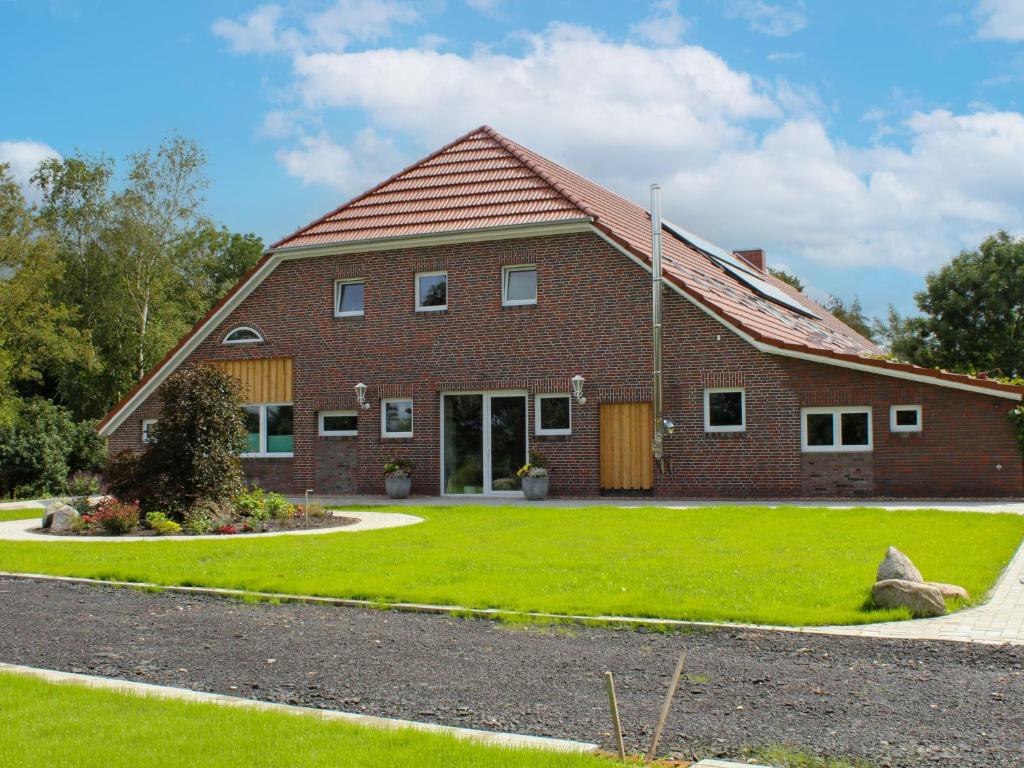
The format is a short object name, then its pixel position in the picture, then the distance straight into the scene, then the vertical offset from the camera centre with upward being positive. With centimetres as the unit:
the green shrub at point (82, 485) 2060 -117
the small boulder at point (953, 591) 864 -135
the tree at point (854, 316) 7362 +785
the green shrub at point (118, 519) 1591 -132
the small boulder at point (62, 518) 1633 -133
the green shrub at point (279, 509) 1738 -129
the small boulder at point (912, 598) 809 -131
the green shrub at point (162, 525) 1585 -140
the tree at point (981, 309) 3909 +432
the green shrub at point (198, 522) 1589 -138
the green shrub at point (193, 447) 1705 -26
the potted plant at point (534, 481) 2177 -107
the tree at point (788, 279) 5834 +824
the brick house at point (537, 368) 1994 +126
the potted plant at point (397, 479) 2292 -107
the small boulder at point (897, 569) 855 -115
